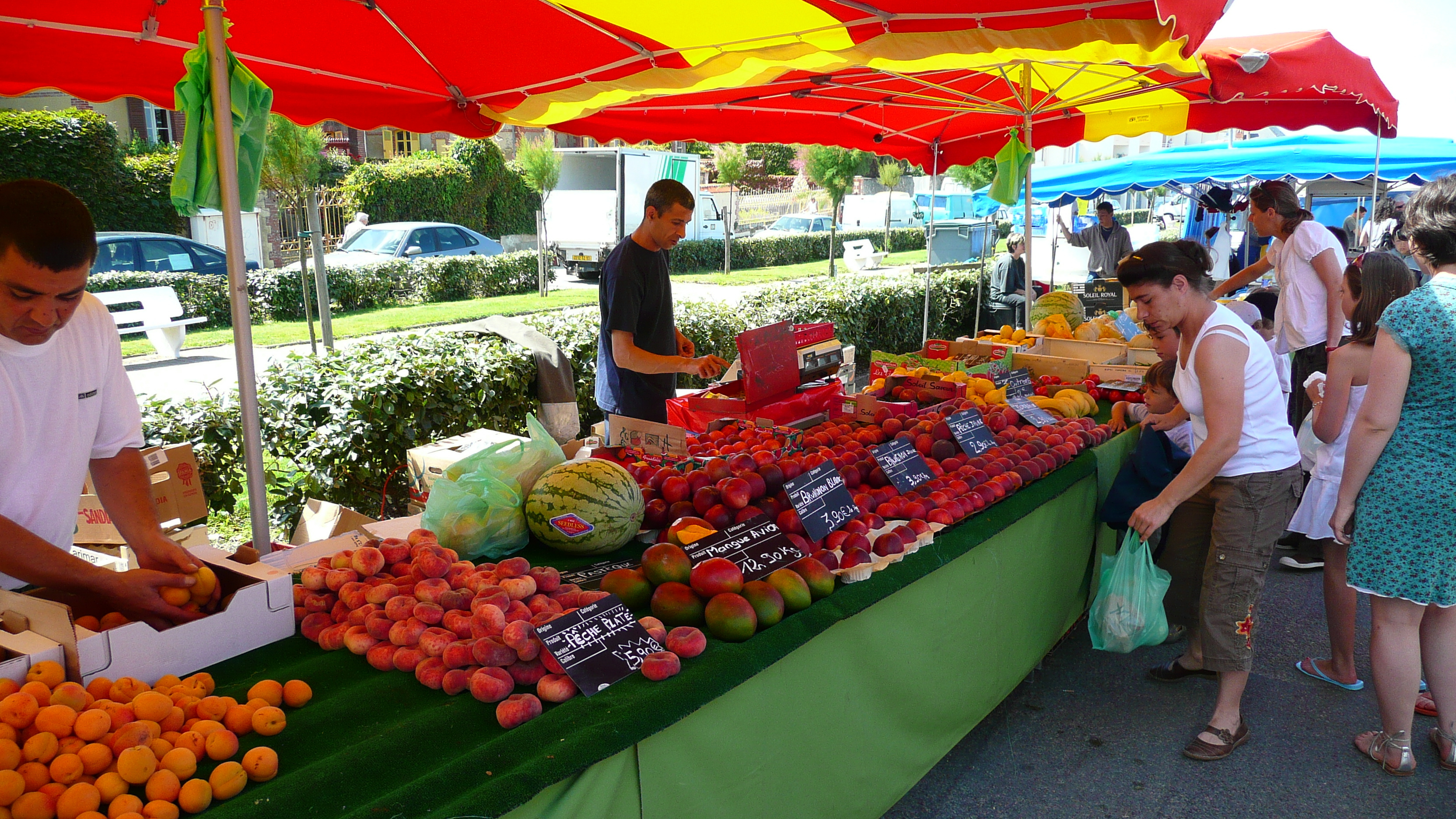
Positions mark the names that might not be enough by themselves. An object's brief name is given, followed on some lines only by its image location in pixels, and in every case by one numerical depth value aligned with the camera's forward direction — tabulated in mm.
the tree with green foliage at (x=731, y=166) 26266
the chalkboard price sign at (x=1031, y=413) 3688
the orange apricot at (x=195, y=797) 1287
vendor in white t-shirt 1708
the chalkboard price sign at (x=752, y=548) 2074
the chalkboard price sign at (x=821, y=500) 2303
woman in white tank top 2705
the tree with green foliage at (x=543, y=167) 20875
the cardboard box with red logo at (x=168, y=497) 3325
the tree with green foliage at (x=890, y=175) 24594
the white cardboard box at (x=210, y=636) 1541
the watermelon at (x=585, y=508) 2275
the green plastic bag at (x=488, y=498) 2273
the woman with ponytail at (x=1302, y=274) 5129
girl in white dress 3057
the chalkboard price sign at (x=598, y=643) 1616
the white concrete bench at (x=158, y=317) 10672
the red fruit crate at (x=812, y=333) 4031
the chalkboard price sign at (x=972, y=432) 3154
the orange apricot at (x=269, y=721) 1490
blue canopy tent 9969
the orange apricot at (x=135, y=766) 1292
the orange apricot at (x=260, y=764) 1379
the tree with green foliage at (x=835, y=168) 23391
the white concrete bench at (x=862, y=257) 23734
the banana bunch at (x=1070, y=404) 4000
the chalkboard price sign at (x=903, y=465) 2740
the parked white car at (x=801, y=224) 28984
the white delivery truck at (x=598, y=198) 20312
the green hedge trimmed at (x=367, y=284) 12648
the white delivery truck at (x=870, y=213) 32938
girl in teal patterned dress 2555
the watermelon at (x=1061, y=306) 6133
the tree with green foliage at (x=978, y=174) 27719
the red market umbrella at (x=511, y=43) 2896
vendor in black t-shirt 3691
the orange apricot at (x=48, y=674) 1446
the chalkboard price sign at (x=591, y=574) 2113
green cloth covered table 1372
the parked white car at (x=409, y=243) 16516
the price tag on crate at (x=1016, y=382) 4176
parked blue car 12461
